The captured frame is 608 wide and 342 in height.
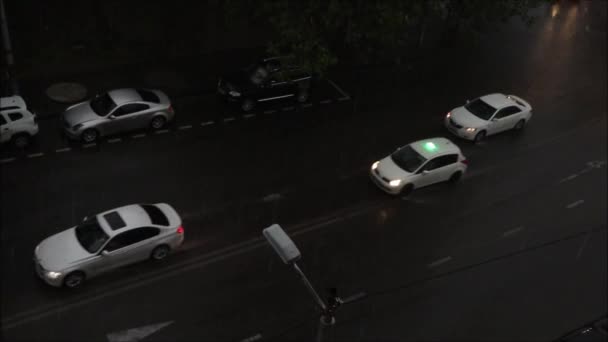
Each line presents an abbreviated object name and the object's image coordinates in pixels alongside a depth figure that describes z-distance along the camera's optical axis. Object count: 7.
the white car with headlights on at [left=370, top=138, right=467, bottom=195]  22.14
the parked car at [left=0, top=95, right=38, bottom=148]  21.58
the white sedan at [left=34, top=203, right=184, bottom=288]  17.05
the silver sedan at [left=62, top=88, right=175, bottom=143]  22.70
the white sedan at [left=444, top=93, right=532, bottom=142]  25.67
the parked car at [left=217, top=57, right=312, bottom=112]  25.61
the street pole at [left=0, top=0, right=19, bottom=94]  24.47
